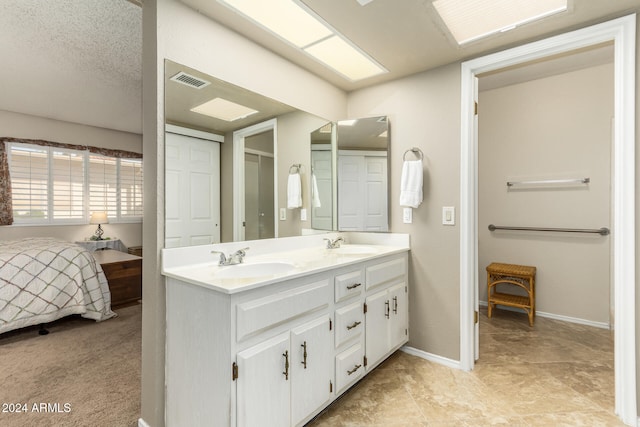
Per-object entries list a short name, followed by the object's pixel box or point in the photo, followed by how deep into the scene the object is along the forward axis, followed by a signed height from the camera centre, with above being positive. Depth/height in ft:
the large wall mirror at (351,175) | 8.31 +1.05
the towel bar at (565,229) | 9.36 -0.55
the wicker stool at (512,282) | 9.77 -2.36
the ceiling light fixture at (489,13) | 5.31 +3.65
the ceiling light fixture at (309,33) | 5.39 +3.63
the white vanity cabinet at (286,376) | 4.00 -2.40
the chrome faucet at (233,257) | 5.41 -0.83
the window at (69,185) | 13.75 +1.33
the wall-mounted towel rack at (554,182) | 9.69 +1.04
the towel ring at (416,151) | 7.78 +1.57
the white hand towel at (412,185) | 7.57 +0.69
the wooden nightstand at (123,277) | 11.85 -2.58
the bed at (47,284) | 8.84 -2.27
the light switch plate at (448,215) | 7.29 -0.06
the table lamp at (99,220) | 15.33 -0.41
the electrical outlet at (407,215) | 7.97 -0.07
